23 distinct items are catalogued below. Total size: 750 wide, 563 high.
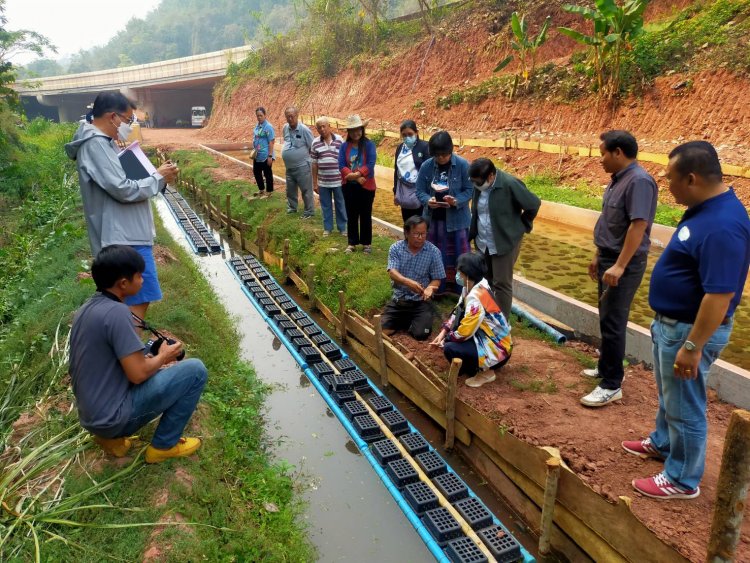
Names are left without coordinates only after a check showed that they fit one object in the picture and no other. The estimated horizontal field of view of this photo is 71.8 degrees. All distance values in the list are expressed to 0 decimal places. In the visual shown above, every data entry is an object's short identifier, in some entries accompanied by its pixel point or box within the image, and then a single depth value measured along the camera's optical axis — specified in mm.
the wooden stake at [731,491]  2133
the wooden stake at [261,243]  9205
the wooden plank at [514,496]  3277
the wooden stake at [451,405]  4105
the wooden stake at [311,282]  7102
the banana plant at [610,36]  12227
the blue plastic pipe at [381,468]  3491
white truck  39125
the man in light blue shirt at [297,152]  8905
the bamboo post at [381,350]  5090
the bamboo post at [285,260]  8160
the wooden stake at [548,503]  3119
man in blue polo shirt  2455
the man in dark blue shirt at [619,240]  3492
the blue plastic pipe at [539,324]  5445
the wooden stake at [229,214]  10750
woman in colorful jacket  4285
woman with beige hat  7027
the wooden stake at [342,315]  6164
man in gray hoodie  3781
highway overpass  38188
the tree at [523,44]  15562
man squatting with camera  2881
